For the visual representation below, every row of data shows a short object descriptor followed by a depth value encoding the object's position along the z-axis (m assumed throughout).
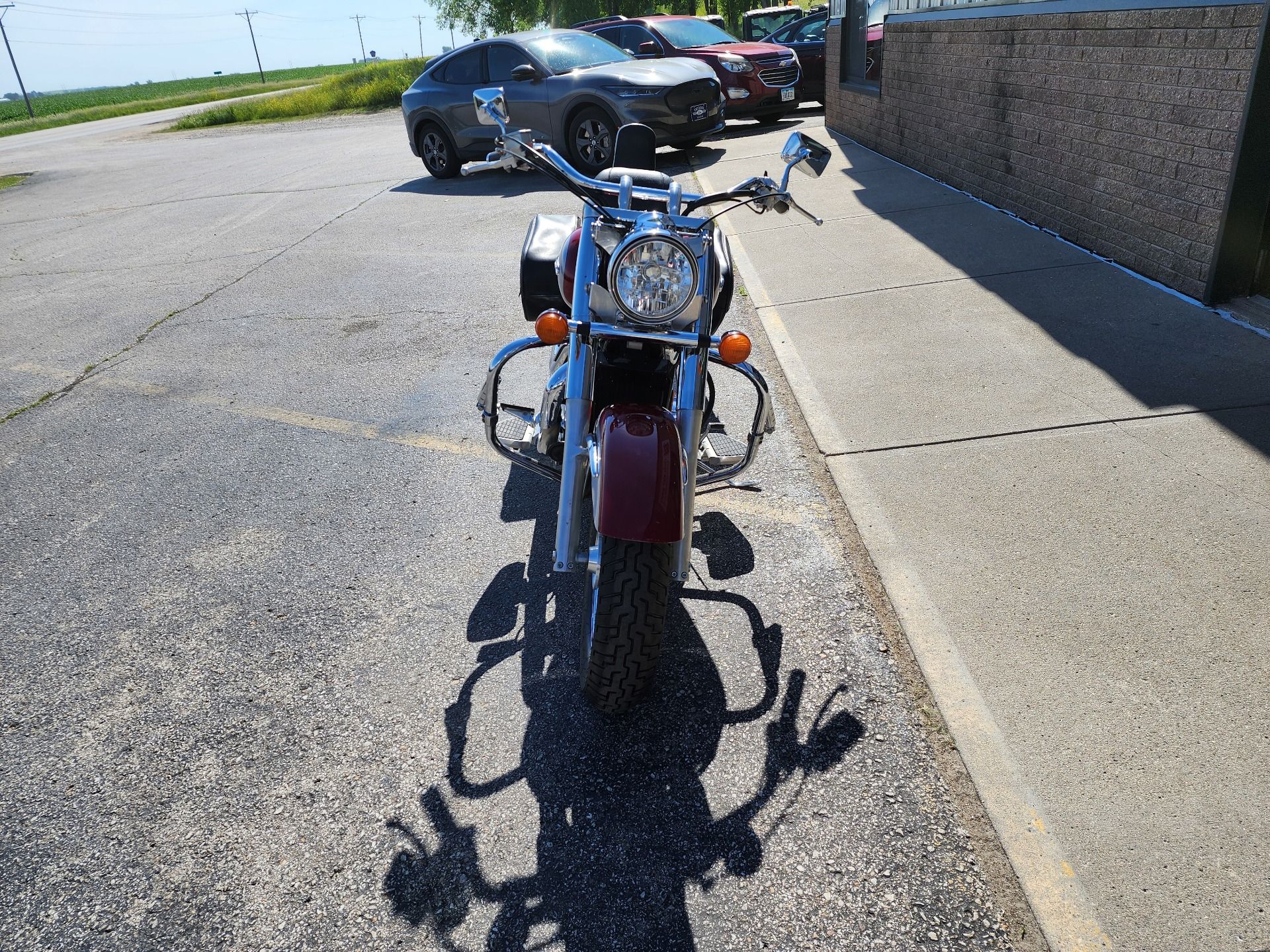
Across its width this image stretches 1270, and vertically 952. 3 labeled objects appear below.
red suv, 14.55
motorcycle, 2.72
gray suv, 12.11
